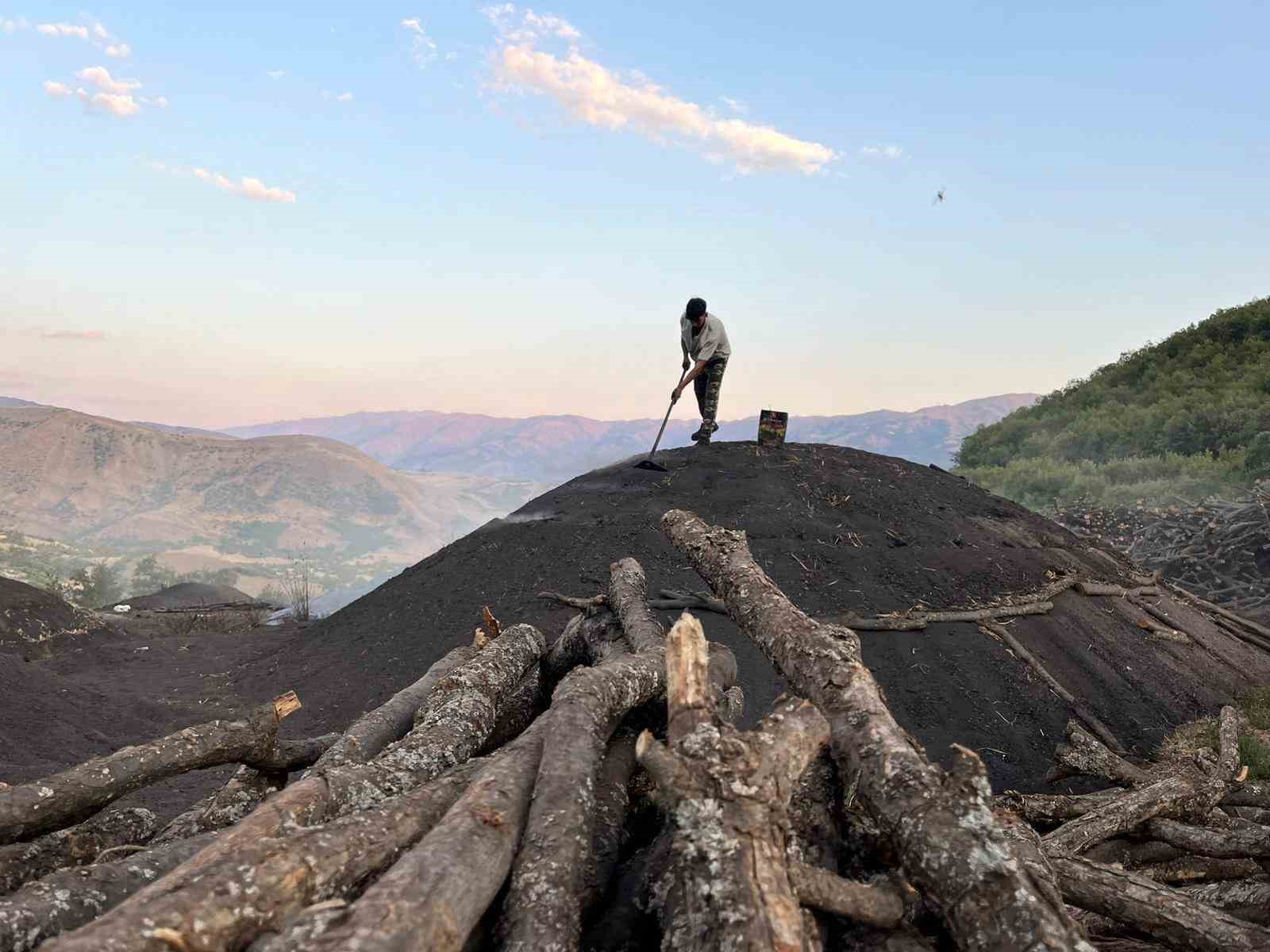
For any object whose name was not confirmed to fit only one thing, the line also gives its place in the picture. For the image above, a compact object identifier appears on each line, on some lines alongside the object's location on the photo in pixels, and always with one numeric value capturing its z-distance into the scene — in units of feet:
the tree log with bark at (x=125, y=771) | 7.36
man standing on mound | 38.11
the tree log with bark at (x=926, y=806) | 5.57
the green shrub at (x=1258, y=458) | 60.29
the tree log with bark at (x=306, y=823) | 4.71
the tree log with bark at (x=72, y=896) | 5.55
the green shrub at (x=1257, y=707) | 23.71
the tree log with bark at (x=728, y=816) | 5.28
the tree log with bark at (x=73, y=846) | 7.24
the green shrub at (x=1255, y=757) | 18.67
